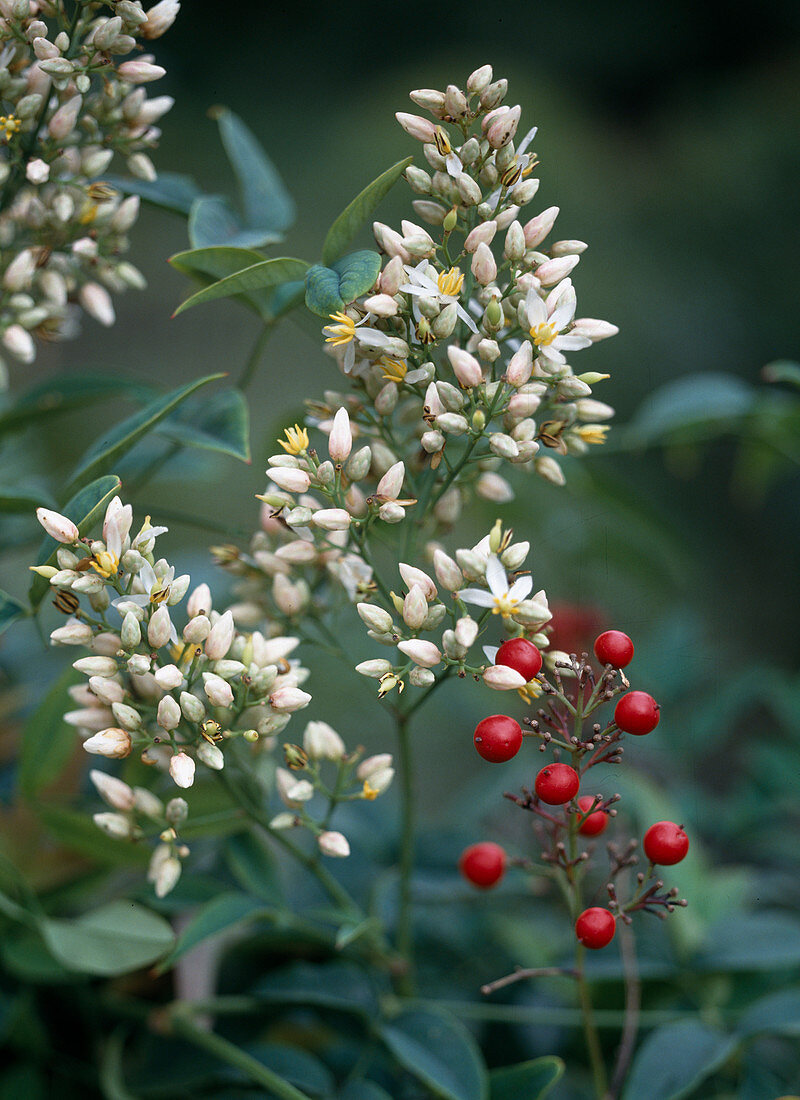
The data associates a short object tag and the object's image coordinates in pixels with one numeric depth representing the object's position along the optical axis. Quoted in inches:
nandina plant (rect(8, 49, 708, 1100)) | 32.5
